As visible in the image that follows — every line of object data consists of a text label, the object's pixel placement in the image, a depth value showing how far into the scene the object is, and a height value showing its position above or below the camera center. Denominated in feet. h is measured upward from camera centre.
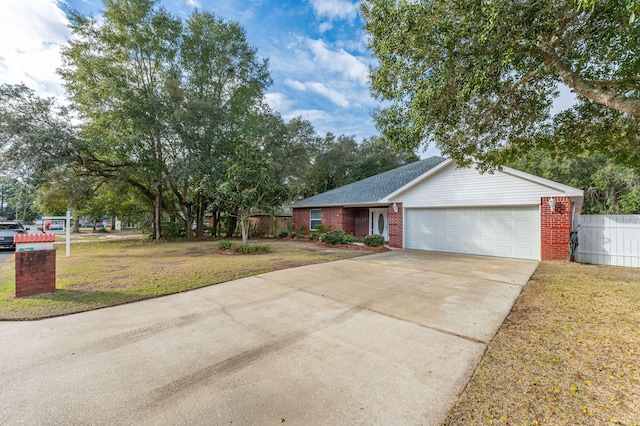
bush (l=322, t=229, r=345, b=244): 45.27 -3.90
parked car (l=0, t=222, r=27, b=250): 45.18 -3.65
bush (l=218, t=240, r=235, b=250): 39.57 -4.81
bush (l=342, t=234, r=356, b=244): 44.40 -4.16
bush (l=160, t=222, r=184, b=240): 60.64 -4.05
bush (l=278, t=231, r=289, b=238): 61.34 -4.71
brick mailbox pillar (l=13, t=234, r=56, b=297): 16.66 -3.46
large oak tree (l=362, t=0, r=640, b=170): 15.61 +10.84
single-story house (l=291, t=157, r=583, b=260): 29.99 +0.51
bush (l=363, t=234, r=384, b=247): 41.47 -4.15
